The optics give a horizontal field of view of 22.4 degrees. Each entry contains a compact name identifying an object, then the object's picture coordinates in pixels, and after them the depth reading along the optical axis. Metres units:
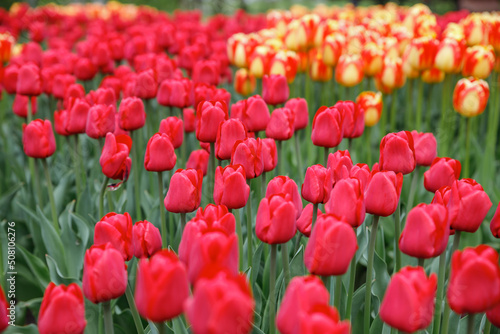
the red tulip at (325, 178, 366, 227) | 1.34
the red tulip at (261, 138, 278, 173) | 1.61
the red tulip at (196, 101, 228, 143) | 1.62
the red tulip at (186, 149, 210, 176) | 1.78
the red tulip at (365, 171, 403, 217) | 1.36
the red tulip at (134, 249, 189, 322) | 1.17
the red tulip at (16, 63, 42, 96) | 2.11
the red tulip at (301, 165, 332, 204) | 1.43
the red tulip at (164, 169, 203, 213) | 1.46
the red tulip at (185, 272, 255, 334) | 1.11
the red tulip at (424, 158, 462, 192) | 1.49
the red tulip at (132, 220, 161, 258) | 1.41
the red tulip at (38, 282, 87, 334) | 1.24
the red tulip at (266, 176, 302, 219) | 1.40
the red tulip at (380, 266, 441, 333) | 1.20
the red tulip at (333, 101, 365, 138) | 1.68
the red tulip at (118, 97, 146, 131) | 1.77
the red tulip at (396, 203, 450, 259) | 1.30
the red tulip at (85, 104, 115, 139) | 1.75
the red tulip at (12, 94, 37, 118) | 2.33
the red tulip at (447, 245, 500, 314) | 1.22
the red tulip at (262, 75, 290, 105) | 2.02
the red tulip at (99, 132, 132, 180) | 1.58
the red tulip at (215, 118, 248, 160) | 1.55
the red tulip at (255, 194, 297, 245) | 1.31
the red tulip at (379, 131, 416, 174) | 1.49
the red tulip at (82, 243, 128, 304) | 1.28
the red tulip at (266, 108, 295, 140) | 1.70
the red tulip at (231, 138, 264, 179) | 1.50
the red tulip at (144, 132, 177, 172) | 1.58
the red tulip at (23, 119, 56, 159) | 1.74
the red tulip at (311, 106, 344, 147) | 1.62
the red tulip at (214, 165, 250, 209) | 1.41
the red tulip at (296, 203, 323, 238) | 1.47
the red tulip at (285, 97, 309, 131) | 1.85
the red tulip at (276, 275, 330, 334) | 1.15
